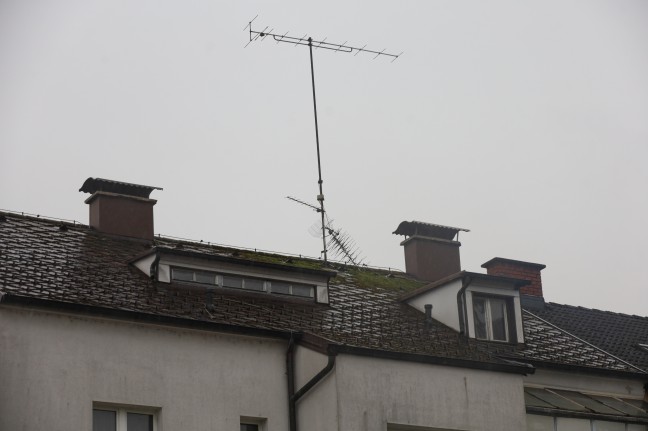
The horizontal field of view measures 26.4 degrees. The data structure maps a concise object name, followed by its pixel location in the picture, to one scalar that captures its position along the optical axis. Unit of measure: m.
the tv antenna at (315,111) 36.44
